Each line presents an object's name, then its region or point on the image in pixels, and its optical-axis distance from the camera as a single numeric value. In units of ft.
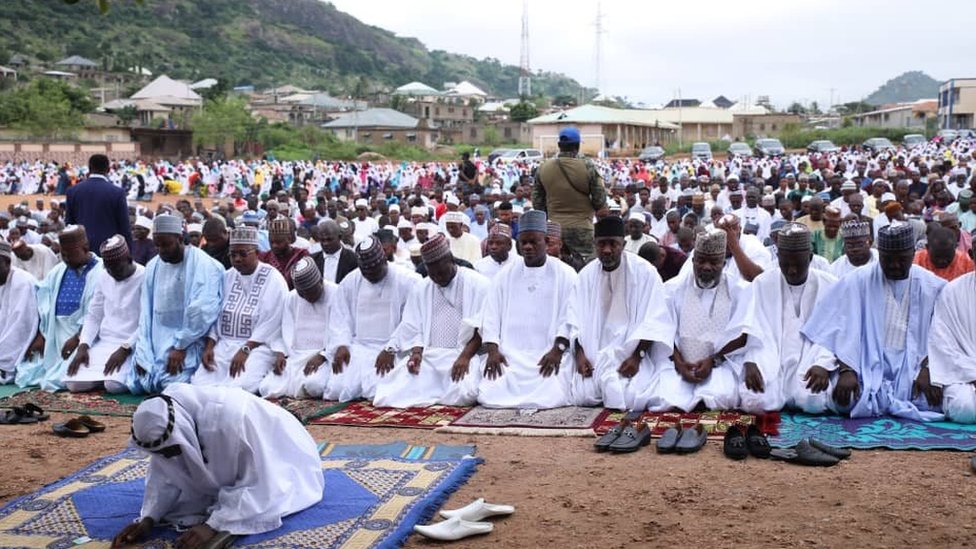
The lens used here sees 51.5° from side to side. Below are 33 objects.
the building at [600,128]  173.37
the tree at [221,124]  171.12
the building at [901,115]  256.05
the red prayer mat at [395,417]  21.09
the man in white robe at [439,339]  22.98
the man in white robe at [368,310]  24.07
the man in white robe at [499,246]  25.59
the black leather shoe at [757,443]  16.90
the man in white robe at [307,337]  24.27
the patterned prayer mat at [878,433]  17.34
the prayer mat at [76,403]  23.79
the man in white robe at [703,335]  20.88
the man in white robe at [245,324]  25.08
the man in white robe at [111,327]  26.14
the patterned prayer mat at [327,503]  14.06
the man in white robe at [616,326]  21.57
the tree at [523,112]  227.40
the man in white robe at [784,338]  20.17
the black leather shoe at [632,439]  17.71
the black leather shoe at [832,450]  16.56
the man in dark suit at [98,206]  29.17
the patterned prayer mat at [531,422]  19.74
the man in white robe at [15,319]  28.12
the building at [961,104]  210.79
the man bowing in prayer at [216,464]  13.01
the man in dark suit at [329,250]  30.17
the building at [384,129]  204.33
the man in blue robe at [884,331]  19.57
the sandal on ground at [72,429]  21.09
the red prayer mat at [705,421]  18.95
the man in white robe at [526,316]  22.61
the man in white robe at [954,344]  18.99
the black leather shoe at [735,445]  16.90
